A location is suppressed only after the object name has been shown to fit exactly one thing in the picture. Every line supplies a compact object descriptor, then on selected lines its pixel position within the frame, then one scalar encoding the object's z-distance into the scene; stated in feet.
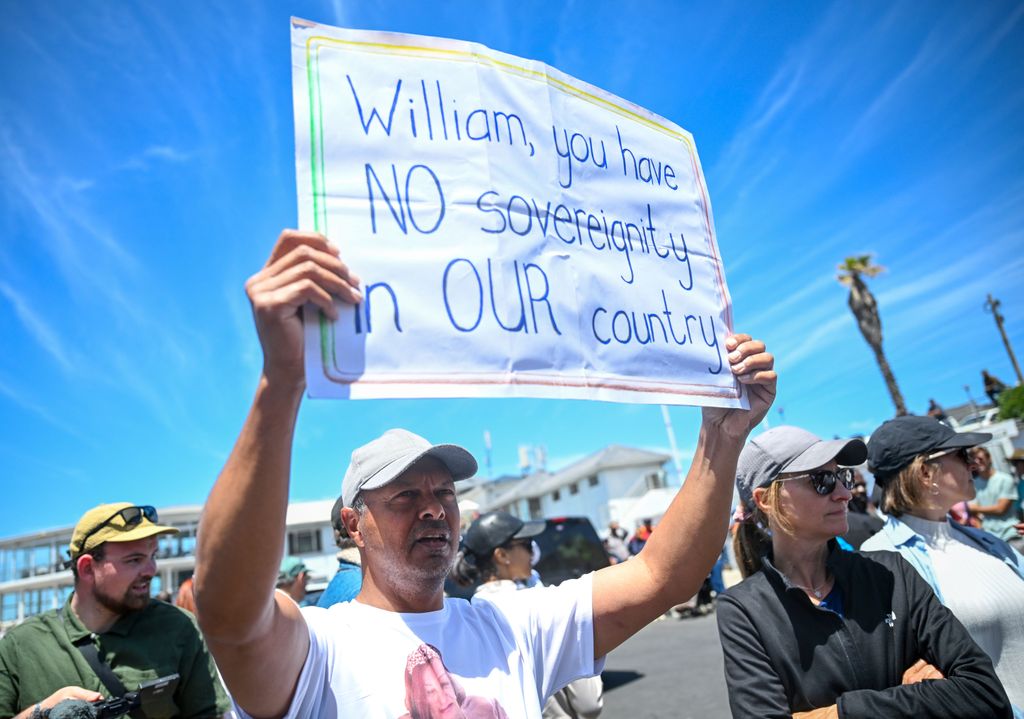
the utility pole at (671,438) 118.01
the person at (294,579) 20.74
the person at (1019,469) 21.54
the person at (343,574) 11.28
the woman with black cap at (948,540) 8.44
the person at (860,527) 15.78
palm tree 95.04
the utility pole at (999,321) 146.30
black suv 29.66
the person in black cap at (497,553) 15.37
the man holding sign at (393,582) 4.24
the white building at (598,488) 143.23
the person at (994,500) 21.68
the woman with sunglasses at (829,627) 6.72
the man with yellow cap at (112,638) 9.33
